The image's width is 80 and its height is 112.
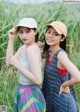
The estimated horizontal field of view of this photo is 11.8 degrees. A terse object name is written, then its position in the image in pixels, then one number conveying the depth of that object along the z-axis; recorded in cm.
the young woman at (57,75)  331
